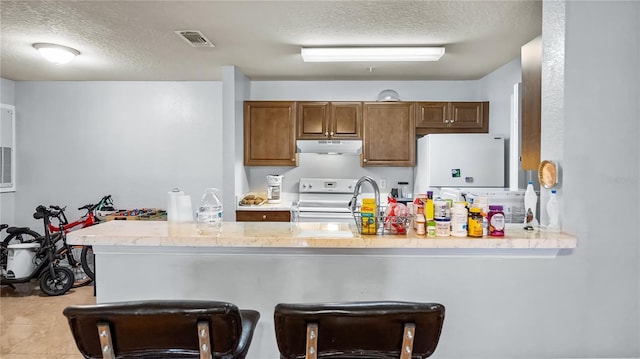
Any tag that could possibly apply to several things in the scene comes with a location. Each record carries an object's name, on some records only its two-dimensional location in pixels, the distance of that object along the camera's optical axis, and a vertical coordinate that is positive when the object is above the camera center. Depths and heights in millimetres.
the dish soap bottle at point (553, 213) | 1933 -188
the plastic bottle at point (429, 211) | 1831 -171
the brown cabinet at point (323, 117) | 4594 +672
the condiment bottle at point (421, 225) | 1853 -240
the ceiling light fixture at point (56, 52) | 3434 +1085
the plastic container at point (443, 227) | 1812 -243
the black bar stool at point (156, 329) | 1074 -436
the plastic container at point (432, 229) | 1826 -255
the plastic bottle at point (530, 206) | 2049 -163
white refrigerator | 4012 +142
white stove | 4832 -197
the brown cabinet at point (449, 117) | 4520 +670
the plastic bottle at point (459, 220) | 1800 -209
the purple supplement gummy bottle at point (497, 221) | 1802 -214
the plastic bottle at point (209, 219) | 1919 -224
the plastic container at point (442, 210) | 1812 -165
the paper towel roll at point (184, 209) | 2207 -202
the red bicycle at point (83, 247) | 4234 -812
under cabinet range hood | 4570 +328
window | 4805 +303
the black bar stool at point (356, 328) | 1067 -429
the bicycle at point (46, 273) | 3980 -1034
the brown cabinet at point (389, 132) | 4578 +497
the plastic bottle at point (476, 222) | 1790 -216
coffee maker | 4736 -162
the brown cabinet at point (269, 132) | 4559 +487
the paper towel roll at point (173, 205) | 2184 -178
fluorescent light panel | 3445 +1079
